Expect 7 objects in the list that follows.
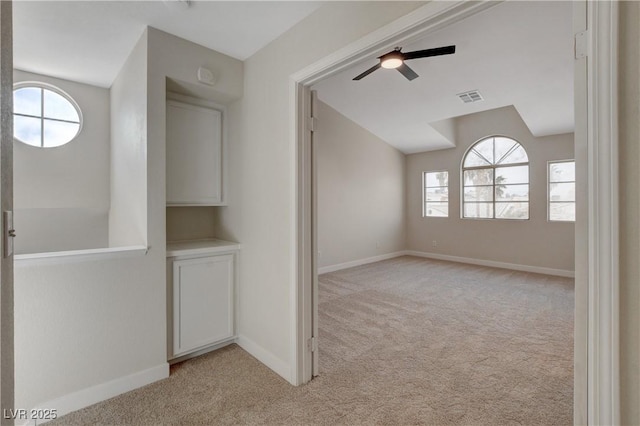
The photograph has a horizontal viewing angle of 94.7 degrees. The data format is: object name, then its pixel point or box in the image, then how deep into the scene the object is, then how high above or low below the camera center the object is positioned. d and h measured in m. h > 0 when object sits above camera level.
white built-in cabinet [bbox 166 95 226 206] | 2.51 +0.55
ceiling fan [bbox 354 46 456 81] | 2.92 +1.63
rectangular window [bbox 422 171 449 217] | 6.80 +0.43
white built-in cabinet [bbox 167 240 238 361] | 2.28 -0.68
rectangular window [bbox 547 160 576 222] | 5.16 +0.37
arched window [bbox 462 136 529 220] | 5.77 +0.66
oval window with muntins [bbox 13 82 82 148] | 2.97 +1.03
